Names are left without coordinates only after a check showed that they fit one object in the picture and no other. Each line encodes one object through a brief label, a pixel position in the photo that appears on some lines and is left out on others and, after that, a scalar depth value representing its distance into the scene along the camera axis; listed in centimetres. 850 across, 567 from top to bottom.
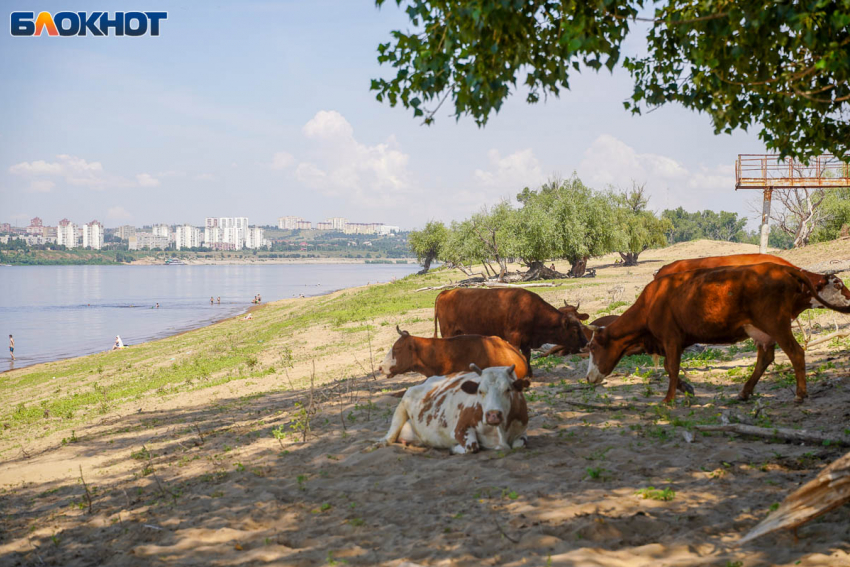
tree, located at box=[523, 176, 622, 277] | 4428
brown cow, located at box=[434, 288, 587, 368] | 1206
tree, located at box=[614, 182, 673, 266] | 5634
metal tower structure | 2770
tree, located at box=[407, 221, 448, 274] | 7744
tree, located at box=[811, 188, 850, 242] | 4747
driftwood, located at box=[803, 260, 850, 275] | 1819
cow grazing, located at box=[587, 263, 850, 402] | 774
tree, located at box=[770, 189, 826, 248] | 4597
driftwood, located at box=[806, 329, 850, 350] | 1067
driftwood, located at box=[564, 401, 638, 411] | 852
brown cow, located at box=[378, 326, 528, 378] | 927
